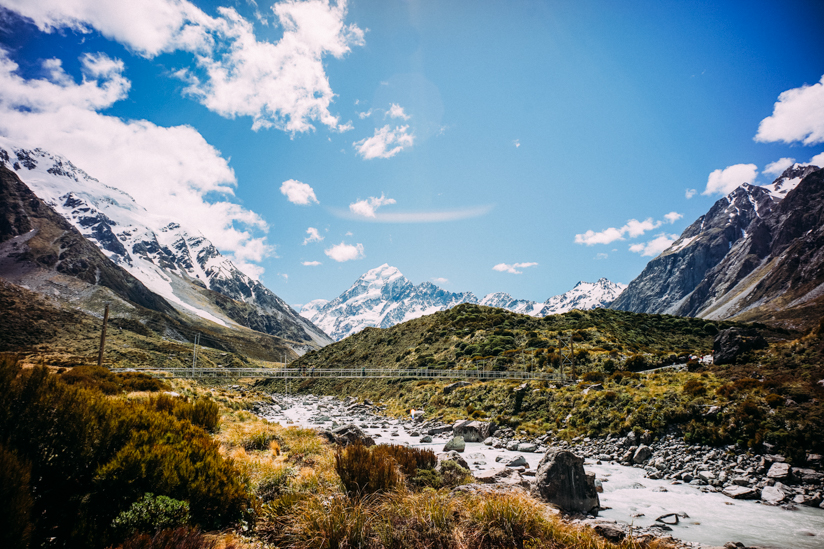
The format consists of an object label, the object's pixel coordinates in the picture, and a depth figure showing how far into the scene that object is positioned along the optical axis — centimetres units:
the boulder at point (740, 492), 1049
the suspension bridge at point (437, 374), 3491
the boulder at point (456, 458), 1126
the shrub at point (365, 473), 679
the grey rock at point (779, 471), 1094
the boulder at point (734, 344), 2478
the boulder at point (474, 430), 2041
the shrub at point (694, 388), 1673
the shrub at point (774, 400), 1355
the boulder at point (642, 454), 1455
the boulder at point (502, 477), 958
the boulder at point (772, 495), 1001
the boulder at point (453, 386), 3130
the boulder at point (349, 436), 1270
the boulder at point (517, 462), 1362
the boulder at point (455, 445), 1689
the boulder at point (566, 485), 886
